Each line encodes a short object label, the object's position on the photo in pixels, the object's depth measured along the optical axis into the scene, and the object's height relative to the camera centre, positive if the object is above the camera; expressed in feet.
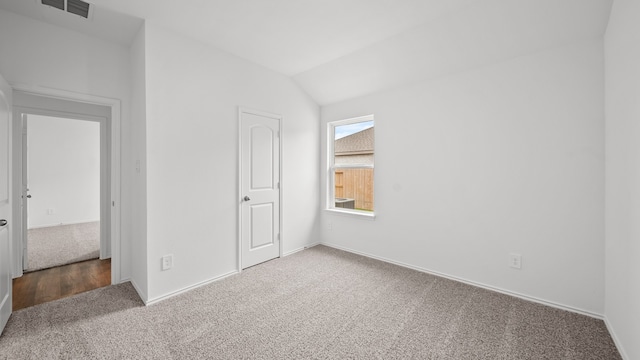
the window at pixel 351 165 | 12.28 +0.70
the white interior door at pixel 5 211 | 6.15 -0.84
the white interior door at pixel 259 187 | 10.36 -0.34
